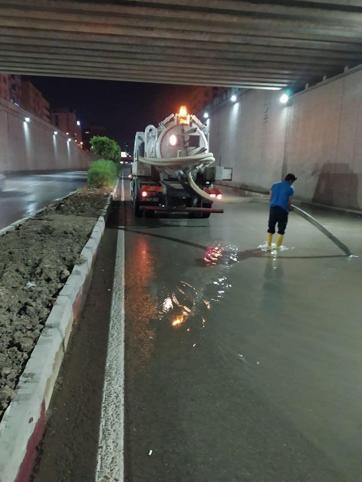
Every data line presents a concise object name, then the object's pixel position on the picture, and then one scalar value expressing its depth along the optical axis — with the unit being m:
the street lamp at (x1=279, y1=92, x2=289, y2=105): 23.27
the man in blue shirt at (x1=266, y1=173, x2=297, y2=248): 9.15
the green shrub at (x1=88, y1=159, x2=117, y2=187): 21.91
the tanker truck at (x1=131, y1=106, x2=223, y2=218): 12.81
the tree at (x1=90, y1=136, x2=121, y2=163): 31.48
